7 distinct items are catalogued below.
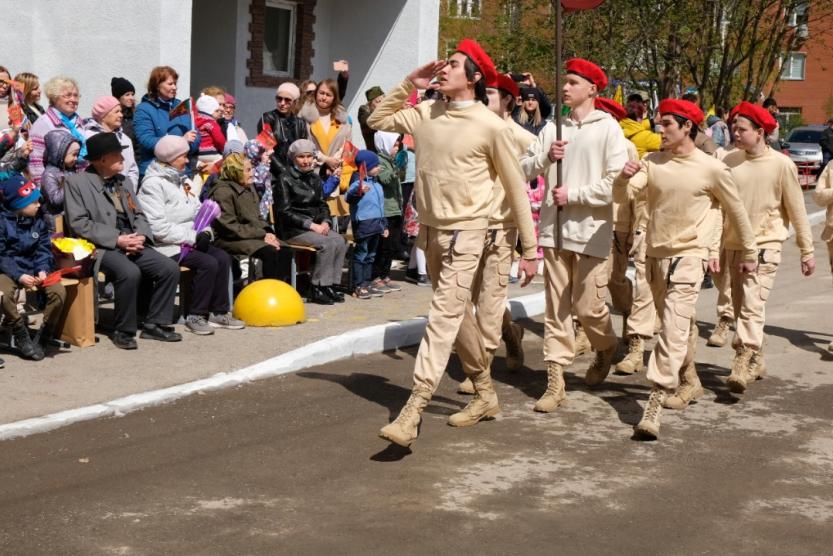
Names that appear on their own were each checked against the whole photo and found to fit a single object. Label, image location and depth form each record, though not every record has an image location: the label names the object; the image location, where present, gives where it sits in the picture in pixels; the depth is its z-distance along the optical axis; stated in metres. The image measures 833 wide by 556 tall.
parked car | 38.88
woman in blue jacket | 12.22
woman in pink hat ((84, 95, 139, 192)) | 11.25
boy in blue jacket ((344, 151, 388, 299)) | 12.69
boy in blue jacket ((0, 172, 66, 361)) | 9.25
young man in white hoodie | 8.68
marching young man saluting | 7.76
